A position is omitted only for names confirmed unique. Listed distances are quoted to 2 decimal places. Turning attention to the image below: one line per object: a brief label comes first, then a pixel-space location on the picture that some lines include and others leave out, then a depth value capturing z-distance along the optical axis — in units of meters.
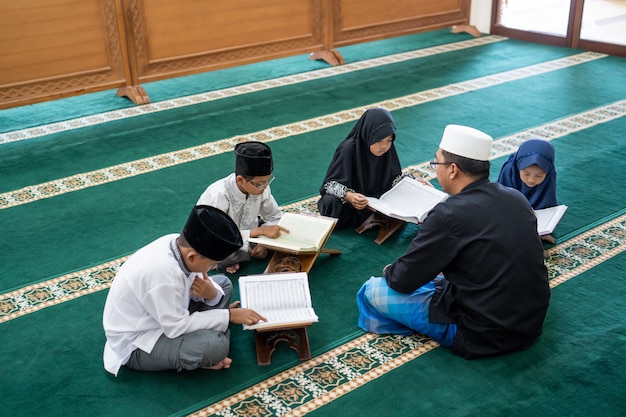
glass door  6.87
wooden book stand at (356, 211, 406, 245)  3.51
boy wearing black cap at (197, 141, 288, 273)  2.95
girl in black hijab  3.42
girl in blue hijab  3.32
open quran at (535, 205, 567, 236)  3.29
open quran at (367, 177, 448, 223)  3.39
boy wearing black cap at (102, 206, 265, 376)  2.32
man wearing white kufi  2.42
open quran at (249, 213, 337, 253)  3.02
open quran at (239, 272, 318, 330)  2.57
